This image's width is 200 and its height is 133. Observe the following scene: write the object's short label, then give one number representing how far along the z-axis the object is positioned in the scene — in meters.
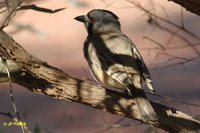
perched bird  6.36
